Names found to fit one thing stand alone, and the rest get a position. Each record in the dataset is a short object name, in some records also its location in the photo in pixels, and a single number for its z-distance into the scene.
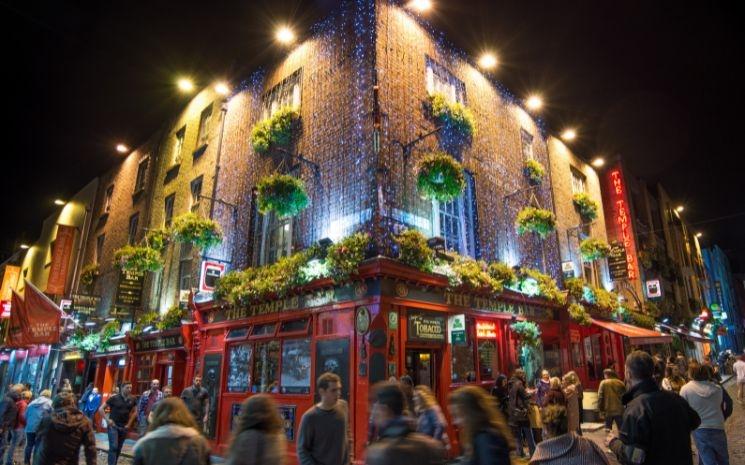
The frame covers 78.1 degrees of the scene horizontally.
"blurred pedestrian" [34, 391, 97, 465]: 5.80
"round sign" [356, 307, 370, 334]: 9.92
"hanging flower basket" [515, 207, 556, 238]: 14.75
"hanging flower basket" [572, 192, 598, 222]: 21.36
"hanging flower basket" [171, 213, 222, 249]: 14.23
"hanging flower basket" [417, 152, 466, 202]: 11.31
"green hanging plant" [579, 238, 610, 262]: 18.83
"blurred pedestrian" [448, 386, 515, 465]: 3.33
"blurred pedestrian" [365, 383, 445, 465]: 3.04
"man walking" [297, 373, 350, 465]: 4.82
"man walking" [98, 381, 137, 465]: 10.06
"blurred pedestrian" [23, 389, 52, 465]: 9.77
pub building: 9.95
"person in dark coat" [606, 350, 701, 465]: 3.79
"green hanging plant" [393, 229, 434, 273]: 10.59
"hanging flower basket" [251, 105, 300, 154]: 14.32
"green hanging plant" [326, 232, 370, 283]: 10.23
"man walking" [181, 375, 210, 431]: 10.96
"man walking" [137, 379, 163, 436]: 13.52
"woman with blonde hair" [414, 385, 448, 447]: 6.01
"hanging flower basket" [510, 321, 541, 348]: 13.38
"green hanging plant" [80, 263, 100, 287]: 22.80
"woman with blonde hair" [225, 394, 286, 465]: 3.44
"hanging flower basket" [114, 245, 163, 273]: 15.74
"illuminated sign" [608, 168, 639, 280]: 24.33
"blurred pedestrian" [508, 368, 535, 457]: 10.31
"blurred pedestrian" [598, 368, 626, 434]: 9.19
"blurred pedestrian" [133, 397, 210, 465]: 3.68
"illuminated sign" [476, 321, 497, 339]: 12.90
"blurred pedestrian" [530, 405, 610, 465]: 3.18
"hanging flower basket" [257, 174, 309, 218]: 11.86
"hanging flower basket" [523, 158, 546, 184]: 18.00
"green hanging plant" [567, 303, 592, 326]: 16.22
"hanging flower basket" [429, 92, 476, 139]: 13.78
